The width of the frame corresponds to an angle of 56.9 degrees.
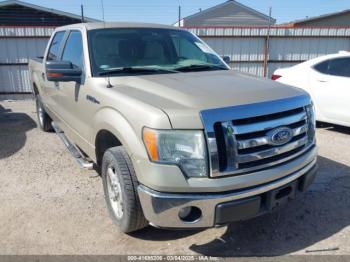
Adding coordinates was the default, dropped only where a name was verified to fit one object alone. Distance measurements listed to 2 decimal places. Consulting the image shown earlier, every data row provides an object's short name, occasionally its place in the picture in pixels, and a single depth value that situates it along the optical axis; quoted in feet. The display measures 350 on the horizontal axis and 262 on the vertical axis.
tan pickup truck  7.57
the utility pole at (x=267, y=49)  37.14
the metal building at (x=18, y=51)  33.83
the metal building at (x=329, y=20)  94.22
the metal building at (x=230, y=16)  93.71
